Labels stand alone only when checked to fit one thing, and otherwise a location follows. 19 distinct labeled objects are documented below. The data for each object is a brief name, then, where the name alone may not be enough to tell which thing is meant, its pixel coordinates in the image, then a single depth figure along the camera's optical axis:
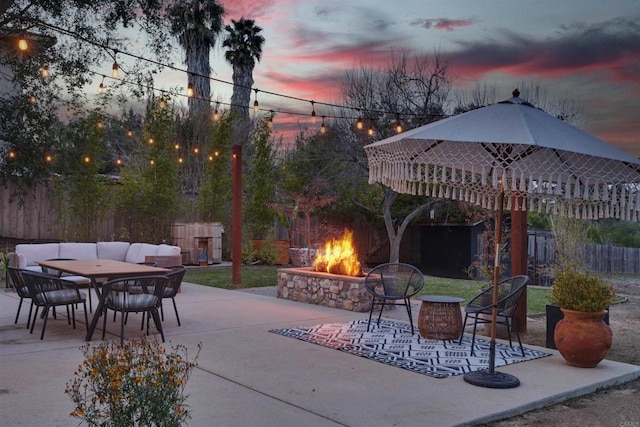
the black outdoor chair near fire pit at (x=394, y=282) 6.74
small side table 6.21
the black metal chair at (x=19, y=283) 6.61
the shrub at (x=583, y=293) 5.18
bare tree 14.59
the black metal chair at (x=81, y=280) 8.90
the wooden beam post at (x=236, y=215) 11.36
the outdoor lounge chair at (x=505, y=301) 5.44
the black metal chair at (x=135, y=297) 6.03
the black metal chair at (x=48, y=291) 6.28
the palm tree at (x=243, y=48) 22.06
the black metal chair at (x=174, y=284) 6.68
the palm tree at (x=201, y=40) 20.70
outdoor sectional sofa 9.95
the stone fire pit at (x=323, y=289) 8.14
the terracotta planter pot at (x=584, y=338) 5.12
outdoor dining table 6.36
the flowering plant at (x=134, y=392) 2.51
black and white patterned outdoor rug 5.20
